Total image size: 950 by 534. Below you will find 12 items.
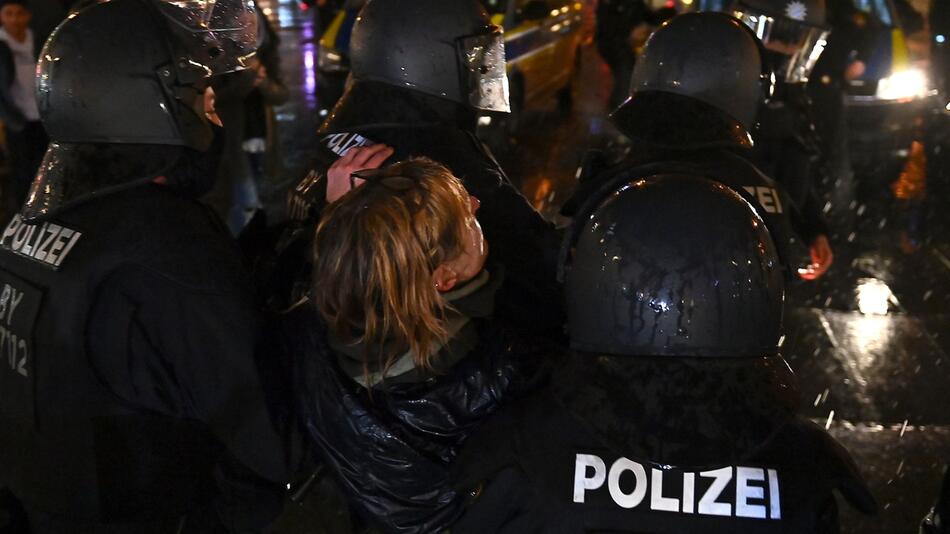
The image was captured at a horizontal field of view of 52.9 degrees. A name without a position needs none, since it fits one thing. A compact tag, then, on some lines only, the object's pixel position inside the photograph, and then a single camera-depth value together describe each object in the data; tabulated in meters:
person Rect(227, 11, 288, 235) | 6.39
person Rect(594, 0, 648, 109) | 9.16
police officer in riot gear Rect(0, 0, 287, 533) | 2.09
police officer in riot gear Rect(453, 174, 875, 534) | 1.67
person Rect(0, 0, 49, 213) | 5.80
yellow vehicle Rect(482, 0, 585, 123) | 9.37
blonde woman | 1.86
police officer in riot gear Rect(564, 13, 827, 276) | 2.88
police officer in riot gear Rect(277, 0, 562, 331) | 2.87
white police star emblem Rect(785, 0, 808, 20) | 4.44
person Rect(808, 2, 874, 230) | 6.67
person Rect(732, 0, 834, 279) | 4.42
